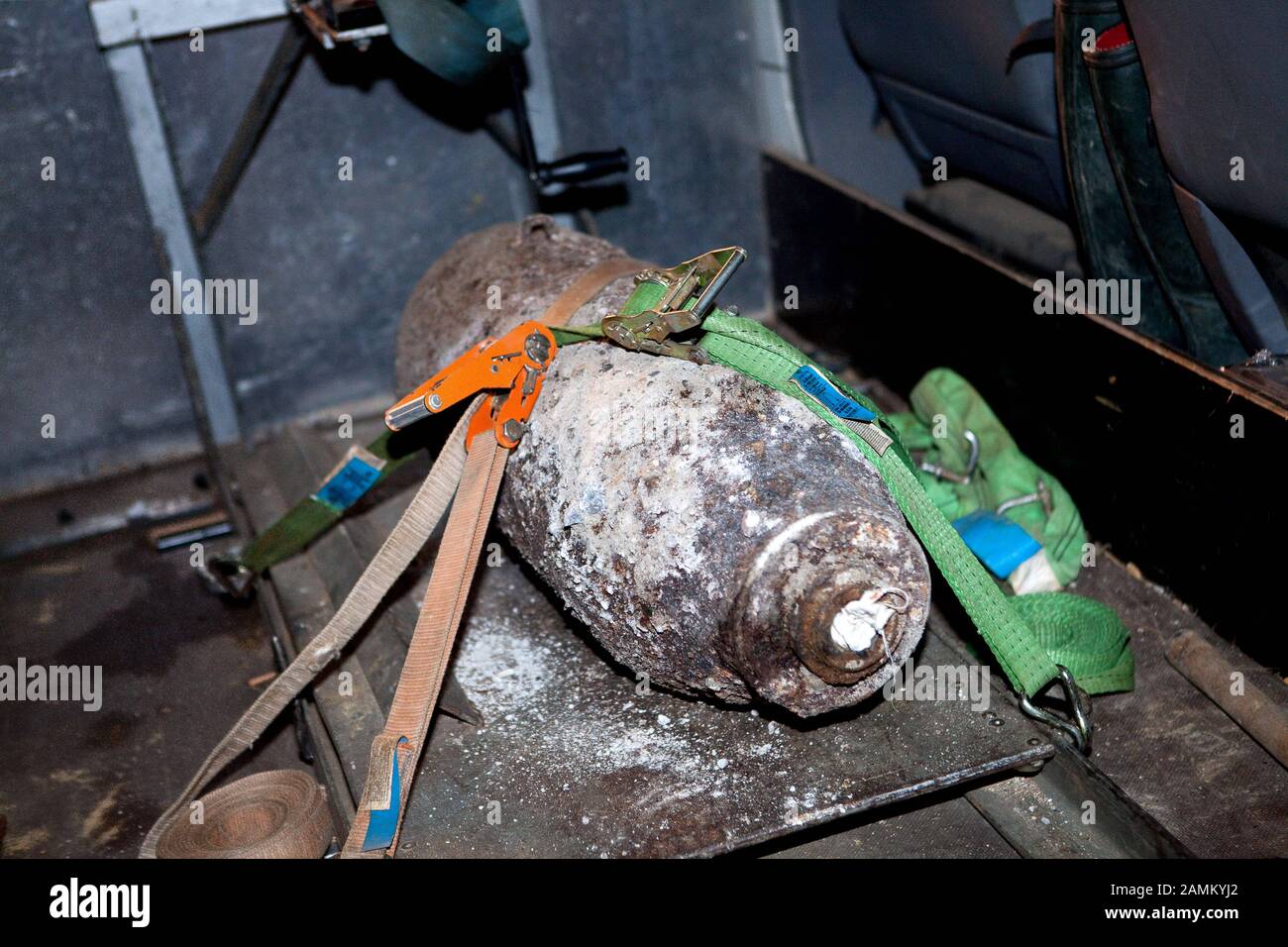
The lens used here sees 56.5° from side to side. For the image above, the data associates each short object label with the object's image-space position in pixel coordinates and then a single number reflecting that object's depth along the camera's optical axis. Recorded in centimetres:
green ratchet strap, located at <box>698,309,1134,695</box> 177
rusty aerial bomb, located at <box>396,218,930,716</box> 161
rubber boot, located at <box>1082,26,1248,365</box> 215
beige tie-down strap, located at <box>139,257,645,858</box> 180
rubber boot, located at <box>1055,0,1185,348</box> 230
